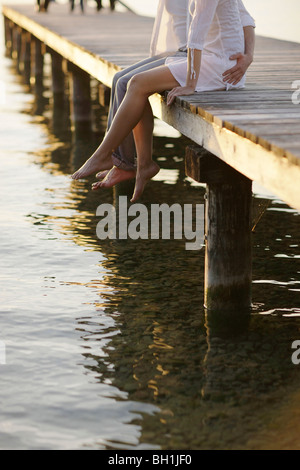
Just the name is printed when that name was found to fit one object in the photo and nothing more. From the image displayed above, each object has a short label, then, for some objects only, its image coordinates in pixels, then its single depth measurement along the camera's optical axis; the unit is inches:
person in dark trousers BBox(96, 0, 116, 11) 690.8
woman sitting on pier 201.8
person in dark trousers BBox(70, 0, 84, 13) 655.5
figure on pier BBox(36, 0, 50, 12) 666.5
